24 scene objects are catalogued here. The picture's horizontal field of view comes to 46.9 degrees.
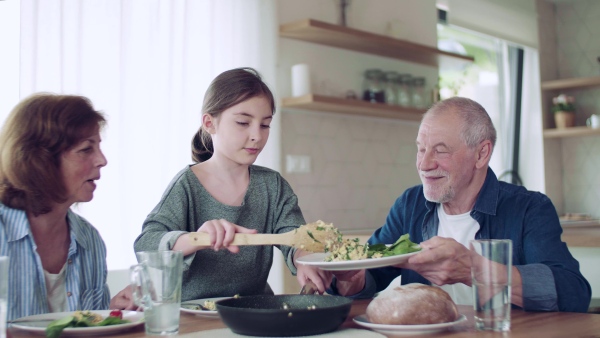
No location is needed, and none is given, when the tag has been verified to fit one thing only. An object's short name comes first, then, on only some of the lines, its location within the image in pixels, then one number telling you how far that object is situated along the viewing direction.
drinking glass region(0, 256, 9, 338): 1.15
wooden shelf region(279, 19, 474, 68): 3.68
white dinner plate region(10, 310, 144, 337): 1.33
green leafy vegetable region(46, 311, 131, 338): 1.28
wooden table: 1.27
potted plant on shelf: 5.74
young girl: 1.92
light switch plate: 3.73
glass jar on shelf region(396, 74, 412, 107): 4.30
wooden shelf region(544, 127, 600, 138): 5.47
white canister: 3.66
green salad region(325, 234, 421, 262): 1.49
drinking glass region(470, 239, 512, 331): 1.30
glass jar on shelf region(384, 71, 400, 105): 4.25
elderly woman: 1.74
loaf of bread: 1.31
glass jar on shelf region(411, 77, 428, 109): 4.40
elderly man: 1.79
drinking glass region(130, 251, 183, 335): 1.30
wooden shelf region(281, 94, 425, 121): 3.61
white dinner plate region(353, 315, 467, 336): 1.28
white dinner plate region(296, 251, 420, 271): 1.38
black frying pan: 1.22
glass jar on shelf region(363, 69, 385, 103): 4.13
